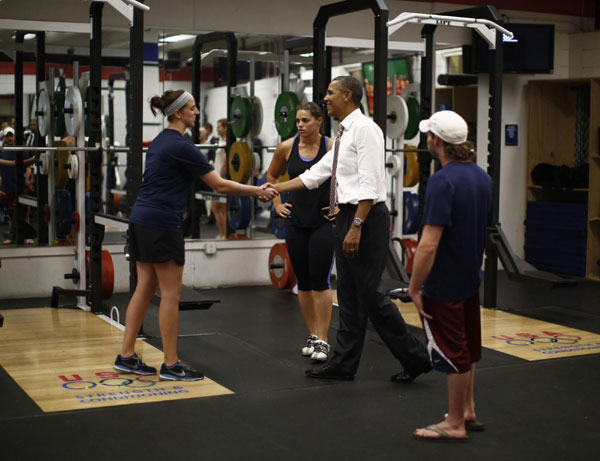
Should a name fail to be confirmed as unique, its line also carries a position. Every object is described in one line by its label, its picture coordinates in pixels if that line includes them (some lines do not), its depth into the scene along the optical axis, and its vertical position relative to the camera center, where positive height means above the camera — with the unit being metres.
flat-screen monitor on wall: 17.37 +0.49
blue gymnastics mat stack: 17.56 -1.43
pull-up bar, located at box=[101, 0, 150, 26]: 11.16 +0.59
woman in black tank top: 9.77 -0.78
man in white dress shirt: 8.52 -0.69
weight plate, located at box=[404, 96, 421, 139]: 16.00 -0.14
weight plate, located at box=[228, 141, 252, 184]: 15.50 -0.58
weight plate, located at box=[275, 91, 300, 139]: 15.19 -0.13
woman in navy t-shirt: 8.59 -0.54
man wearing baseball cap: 6.71 -0.60
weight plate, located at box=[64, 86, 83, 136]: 12.67 -0.10
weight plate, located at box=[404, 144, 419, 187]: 16.64 -0.67
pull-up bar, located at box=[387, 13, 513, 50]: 12.44 +0.58
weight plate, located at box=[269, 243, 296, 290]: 15.09 -1.51
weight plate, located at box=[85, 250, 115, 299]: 13.33 -1.38
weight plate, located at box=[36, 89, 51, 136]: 13.82 -0.12
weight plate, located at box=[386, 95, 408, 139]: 15.29 -0.16
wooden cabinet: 18.36 -0.27
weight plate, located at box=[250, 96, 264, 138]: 15.53 -0.16
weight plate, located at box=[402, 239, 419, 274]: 16.08 -1.42
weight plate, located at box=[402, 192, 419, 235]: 16.98 -1.14
